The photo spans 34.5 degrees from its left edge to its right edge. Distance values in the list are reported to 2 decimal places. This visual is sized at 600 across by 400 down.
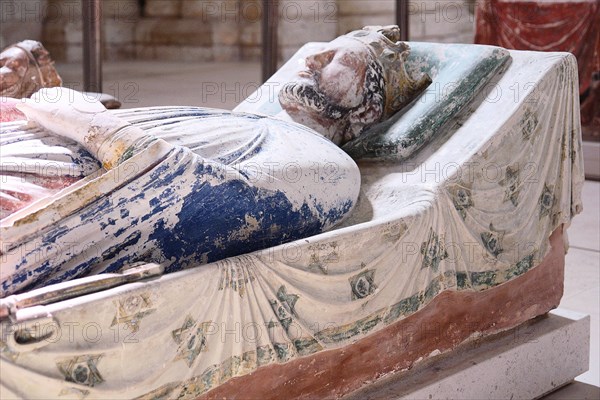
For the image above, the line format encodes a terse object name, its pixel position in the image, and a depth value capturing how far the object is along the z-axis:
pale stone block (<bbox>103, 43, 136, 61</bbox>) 10.71
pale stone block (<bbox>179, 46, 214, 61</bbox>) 10.43
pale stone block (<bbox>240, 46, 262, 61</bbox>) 10.28
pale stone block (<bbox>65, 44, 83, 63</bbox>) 10.26
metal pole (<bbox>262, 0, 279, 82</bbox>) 5.65
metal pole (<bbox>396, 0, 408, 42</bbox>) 6.15
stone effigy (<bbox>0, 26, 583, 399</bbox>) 2.25
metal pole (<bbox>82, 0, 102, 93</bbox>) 5.41
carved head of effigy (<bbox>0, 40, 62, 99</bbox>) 4.82
